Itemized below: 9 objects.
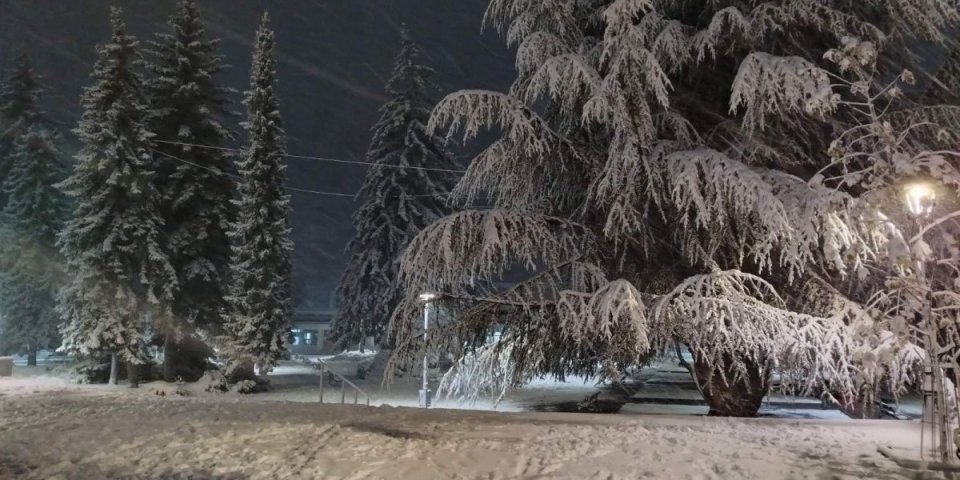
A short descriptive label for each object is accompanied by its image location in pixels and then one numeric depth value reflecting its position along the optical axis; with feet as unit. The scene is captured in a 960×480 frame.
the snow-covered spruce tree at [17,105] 100.48
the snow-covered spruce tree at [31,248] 89.04
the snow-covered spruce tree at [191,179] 71.77
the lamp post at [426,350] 31.45
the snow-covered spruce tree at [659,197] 28.04
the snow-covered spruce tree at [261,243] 70.54
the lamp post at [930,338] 18.38
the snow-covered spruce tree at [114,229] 64.90
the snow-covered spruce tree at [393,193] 95.86
